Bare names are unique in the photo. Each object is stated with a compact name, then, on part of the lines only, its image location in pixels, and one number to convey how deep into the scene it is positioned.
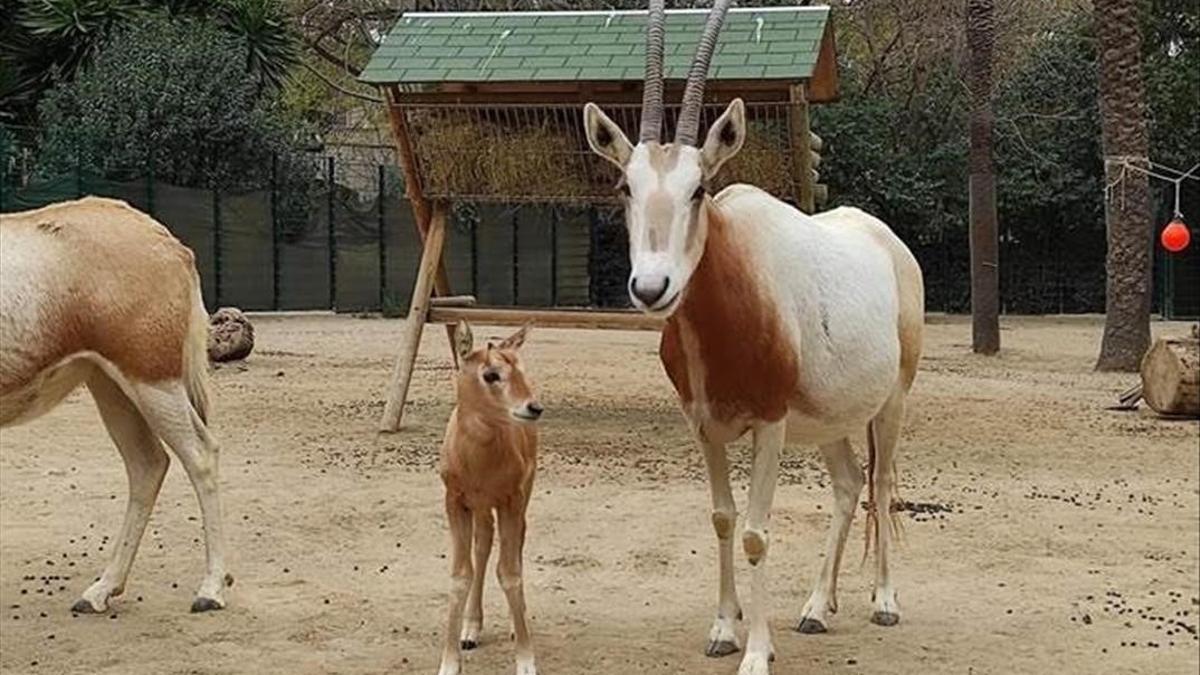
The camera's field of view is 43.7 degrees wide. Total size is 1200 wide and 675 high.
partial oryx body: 5.73
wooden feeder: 10.55
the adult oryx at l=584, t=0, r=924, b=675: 4.57
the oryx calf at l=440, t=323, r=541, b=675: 4.70
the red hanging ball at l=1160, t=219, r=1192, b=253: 14.03
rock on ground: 15.35
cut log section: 10.89
